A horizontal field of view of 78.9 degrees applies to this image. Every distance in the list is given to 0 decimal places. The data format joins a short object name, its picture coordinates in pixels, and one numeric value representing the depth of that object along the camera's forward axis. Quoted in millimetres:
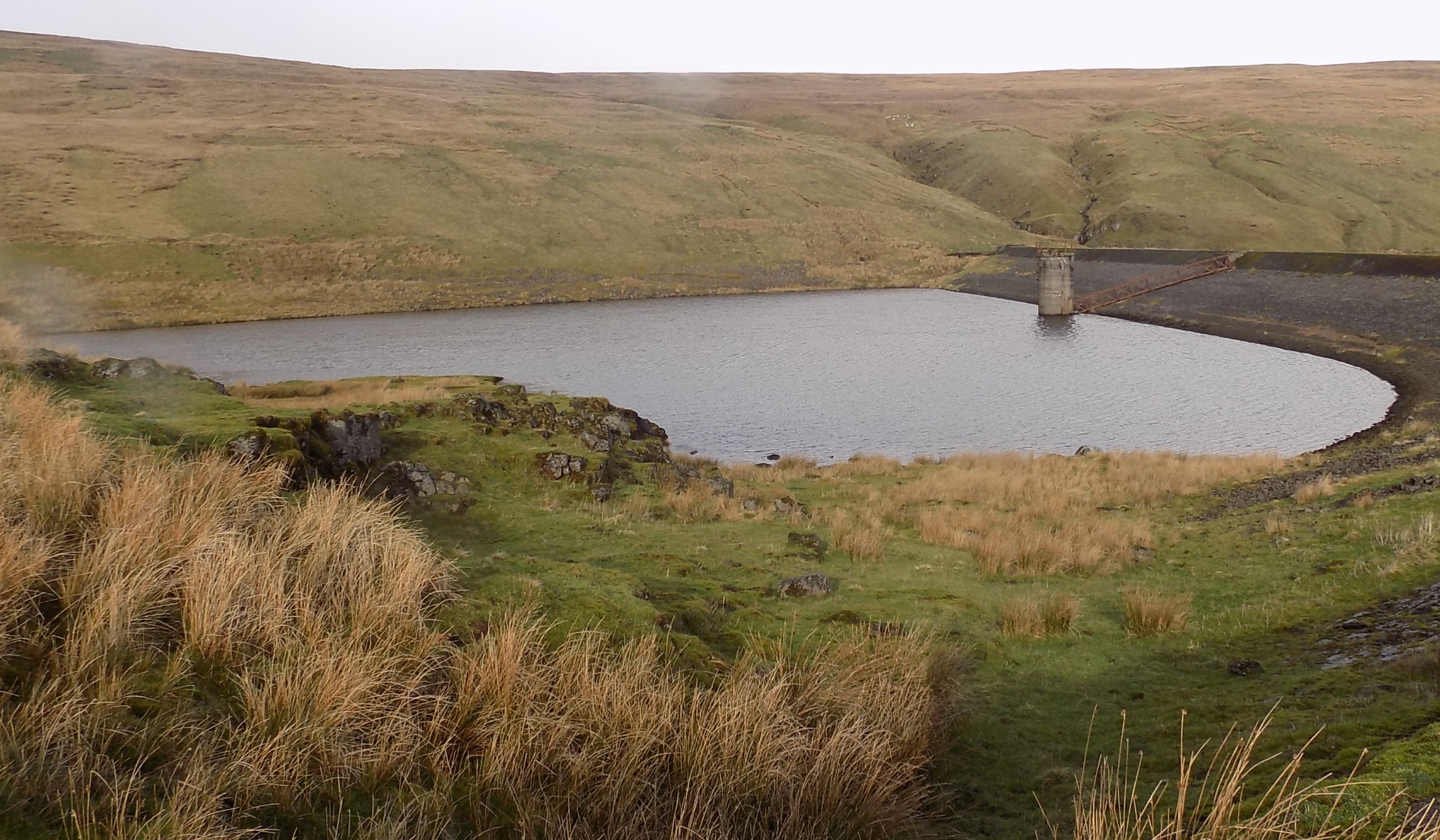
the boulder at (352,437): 15578
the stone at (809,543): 14859
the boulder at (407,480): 15016
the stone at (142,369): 17491
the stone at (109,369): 16625
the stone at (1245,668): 8820
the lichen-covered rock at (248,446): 11430
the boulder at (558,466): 18203
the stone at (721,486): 19875
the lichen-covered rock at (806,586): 12172
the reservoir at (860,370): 30969
